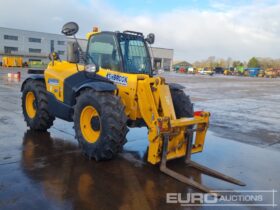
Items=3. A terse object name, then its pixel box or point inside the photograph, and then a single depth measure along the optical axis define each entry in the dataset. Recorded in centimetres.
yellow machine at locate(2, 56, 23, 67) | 4351
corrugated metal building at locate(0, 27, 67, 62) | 6041
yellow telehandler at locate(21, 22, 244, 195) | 402
